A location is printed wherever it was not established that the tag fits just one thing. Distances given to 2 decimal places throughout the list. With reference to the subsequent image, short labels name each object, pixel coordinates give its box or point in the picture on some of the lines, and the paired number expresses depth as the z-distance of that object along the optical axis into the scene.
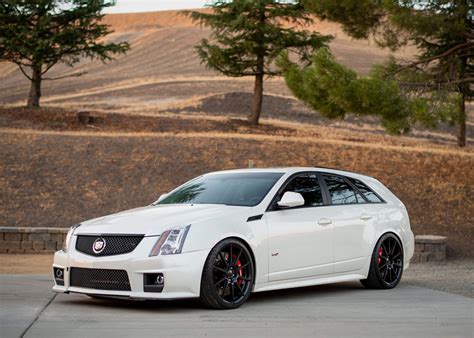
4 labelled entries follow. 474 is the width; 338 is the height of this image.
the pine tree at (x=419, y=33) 23.56
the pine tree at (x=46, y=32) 38.22
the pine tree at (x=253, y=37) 36.56
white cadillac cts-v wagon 9.80
